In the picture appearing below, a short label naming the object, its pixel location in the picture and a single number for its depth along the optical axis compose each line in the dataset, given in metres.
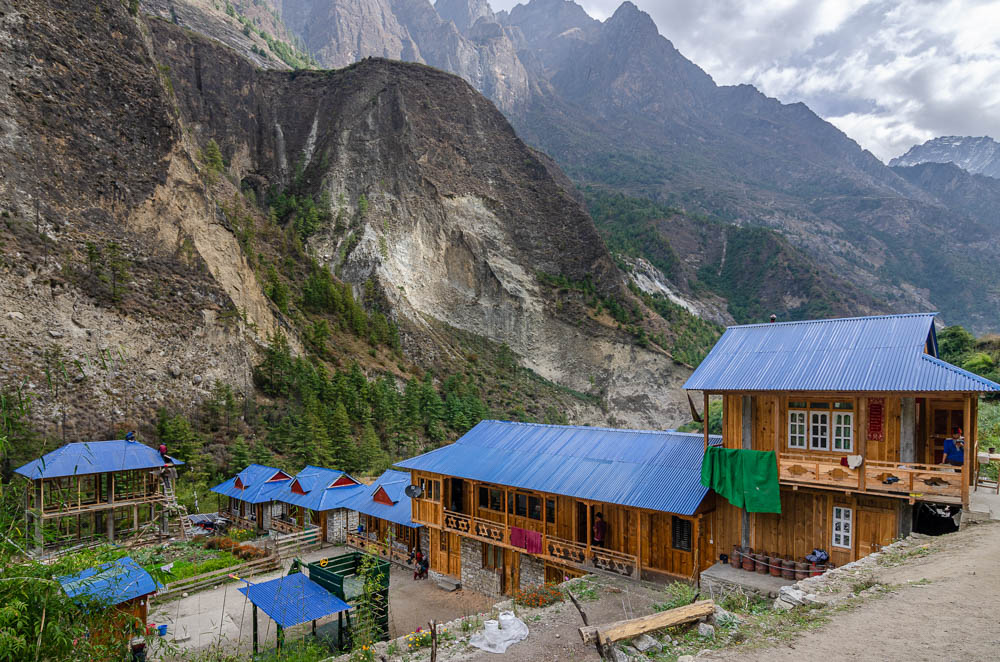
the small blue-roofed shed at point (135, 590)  10.52
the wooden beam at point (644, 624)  8.60
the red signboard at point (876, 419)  12.58
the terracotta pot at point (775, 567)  13.21
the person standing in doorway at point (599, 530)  15.69
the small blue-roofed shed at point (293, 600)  12.80
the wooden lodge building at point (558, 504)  14.82
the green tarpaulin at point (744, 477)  13.24
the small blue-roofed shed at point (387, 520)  21.62
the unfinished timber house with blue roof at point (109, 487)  21.72
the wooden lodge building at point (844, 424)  11.68
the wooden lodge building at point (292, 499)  24.41
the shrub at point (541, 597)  13.45
